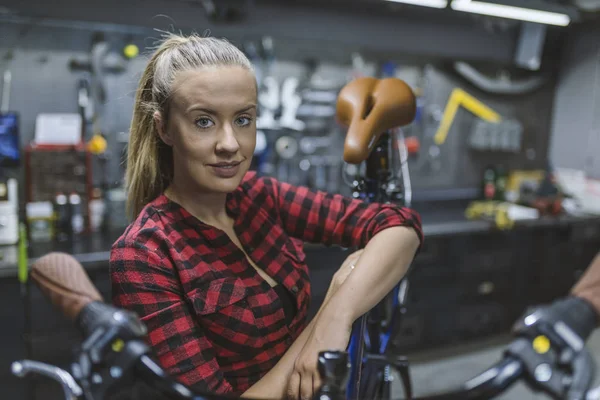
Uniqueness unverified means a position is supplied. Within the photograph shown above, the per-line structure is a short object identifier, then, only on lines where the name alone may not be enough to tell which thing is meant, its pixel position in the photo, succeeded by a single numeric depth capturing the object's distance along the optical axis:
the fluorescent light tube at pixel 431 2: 2.59
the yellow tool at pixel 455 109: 3.56
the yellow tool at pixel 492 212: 3.01
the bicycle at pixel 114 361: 0.53
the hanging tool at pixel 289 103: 2.97
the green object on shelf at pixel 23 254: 1.56
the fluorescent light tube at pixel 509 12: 2.70
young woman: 0.81
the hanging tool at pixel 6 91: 2.44
